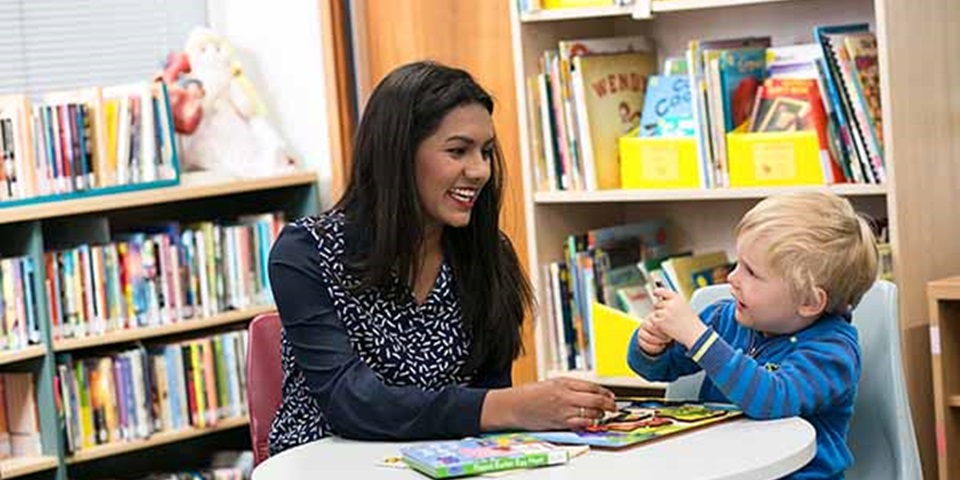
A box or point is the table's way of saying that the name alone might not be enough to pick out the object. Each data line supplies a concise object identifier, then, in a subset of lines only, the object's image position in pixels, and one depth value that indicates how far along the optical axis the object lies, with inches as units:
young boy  85.3
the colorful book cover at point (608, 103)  142.5
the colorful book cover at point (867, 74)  124.6
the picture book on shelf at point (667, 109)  139.3
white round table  75.0
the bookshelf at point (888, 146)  122.7
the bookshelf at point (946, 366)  121.3
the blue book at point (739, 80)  133.6
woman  91.9
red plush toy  162.2
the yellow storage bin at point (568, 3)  140.4
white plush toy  164.7
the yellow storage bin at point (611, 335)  126.0
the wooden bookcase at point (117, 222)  146.4
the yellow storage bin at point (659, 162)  137.4
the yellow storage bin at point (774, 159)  129.1
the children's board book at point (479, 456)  77.7
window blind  162.1
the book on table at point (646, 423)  81.7
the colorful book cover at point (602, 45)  143.0
